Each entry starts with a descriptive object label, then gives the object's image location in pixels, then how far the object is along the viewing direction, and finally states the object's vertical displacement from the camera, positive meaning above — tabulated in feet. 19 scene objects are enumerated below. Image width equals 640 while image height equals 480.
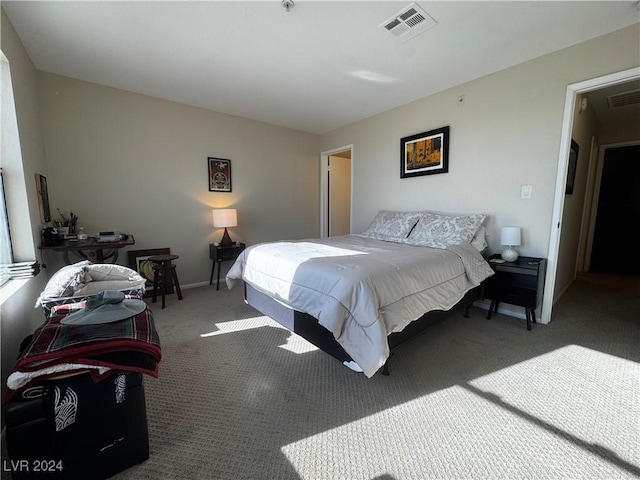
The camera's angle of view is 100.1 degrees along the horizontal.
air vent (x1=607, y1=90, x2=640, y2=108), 9.95 +4.10
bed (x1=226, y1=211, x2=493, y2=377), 5.34 -1.90
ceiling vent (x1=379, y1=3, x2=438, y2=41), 6.37 +4.56
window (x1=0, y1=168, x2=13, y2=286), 6.21 -0.73
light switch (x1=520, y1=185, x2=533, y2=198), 8.76 +0.45
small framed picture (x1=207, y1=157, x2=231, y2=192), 12.98 +1.48
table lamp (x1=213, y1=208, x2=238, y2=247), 12.44 -0.62
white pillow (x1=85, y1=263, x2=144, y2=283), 5.85 -1.55
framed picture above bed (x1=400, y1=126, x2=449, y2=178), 10.80 +2.18
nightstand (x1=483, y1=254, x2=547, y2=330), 7.91 -2.43
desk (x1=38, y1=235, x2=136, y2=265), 8.00 -1.32
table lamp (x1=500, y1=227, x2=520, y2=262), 8.56 -1.13
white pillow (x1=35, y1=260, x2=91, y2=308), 5.10 -1.54
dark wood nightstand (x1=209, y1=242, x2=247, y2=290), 12.64 -2.31
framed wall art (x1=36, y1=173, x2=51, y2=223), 8.01 +0.20
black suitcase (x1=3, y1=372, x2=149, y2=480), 3.18 -2.84
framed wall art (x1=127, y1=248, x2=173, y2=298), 10.93 -2.43
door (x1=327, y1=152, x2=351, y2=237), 17.54 +0.73
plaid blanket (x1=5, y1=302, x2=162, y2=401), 3.27 -1.84
